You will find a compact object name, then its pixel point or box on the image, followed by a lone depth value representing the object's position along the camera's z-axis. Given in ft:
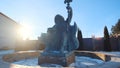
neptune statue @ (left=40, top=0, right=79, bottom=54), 15.25
